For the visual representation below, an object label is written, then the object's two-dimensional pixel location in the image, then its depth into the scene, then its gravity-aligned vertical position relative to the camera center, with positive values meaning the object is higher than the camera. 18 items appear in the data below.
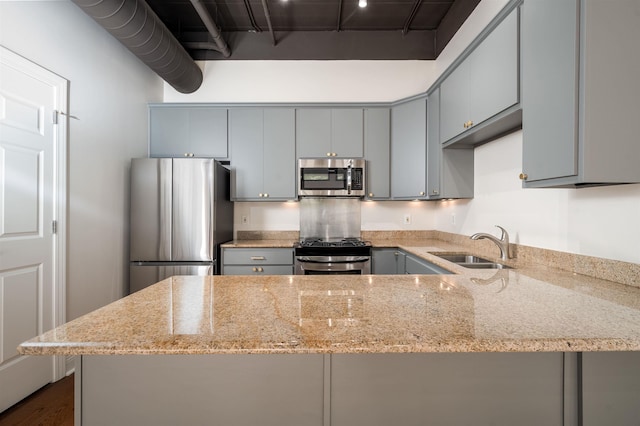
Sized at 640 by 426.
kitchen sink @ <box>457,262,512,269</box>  2.06 -0.38
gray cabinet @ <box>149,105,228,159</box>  3.31 +0.90
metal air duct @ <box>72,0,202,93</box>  2.10 +1.42
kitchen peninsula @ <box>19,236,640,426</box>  0.85 -0.49
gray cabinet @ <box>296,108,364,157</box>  3.32 +0.90
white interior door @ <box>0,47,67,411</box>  1.89 -0.05
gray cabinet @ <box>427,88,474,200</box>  2.81 +0.41
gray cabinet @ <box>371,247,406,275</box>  3.08 -0.50
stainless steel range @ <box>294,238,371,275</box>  2.95 -0.47
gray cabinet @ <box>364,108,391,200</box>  3.33 +0.82
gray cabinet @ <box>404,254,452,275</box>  2.08 -0.43
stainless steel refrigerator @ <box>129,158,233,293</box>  2.83 -0.07
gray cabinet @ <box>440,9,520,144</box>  1.72 +0.89
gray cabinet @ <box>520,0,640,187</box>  1.17 +0.49
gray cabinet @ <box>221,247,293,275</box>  2.98 -0.50
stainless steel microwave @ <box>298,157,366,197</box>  3.26 +0.39
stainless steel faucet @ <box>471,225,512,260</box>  2.02 -0.21
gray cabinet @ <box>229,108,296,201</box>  3.31 +0.68
